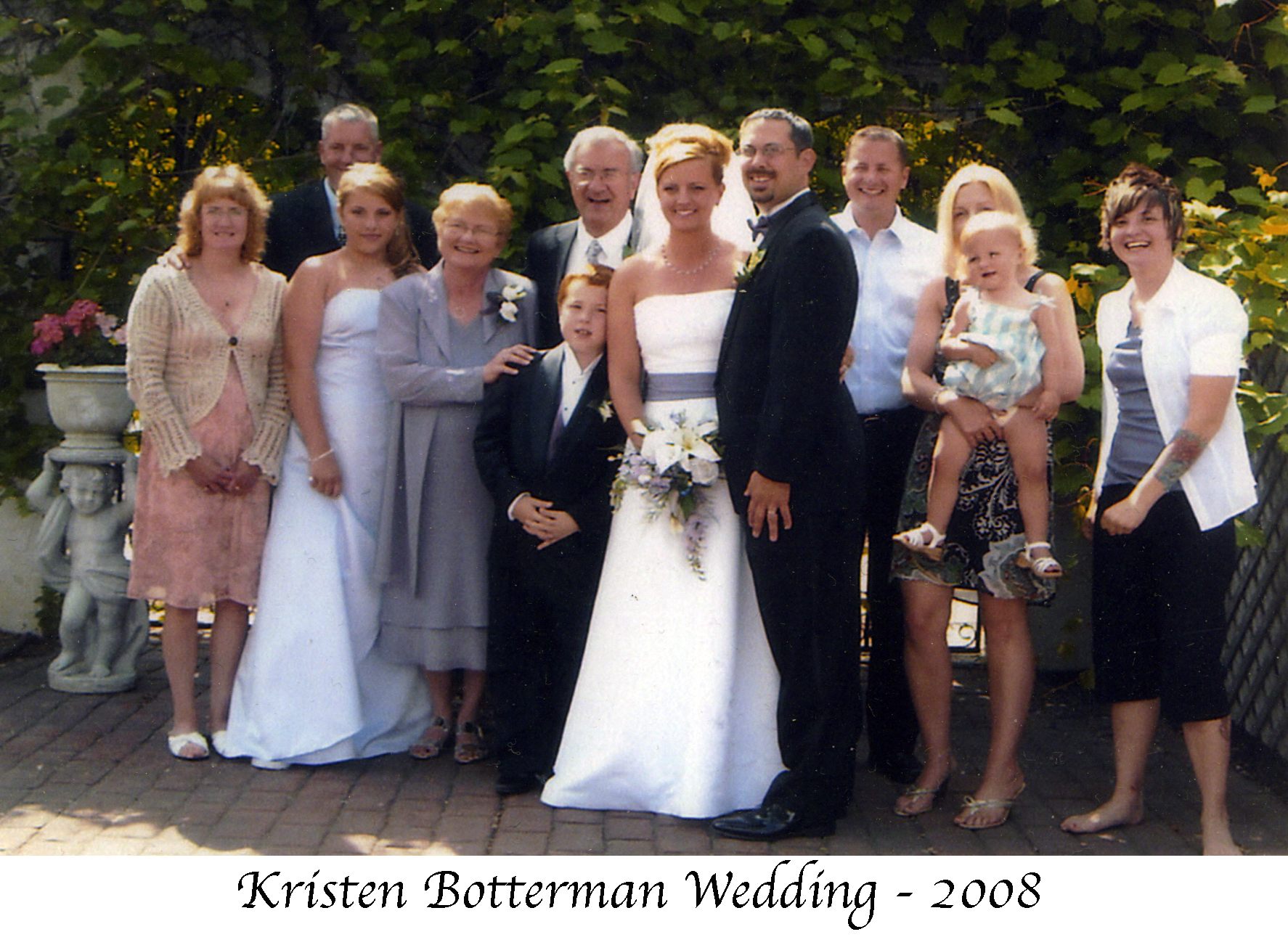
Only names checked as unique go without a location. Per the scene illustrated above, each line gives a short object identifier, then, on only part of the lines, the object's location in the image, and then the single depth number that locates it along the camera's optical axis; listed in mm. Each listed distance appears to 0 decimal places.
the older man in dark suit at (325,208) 4934
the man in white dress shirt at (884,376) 4410
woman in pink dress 4496
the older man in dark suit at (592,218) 4605
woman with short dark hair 3697
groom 3812
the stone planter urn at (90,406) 5402
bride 4039
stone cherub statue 5395
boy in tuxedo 4250
